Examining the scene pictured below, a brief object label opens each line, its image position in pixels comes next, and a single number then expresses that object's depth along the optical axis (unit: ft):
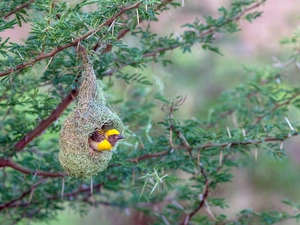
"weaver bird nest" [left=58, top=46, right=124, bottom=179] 14.93
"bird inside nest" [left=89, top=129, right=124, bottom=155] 15.25
